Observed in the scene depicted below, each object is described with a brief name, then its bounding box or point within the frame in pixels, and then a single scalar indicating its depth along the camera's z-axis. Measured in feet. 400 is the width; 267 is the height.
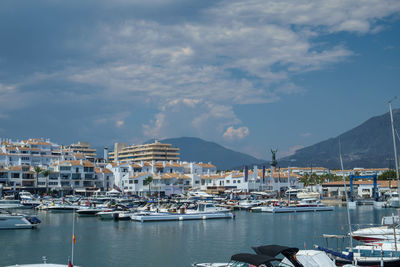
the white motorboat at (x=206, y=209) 244.42
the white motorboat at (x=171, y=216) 224.12
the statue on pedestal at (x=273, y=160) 464.24
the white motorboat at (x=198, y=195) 361.59
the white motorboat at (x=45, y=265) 79.82
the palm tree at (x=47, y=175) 401.66
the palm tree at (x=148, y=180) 428.15
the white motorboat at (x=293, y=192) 431.47
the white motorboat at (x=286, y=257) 74.18
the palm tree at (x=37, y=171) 399.24
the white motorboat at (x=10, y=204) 291.40
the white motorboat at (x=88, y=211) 263.49
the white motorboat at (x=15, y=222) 188.96
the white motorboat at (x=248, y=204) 325.75
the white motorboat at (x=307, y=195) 379.78
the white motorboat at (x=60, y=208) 294.25
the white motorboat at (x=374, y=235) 126.93
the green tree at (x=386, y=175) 480.44
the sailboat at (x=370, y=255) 90.79
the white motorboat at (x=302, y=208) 298.35
